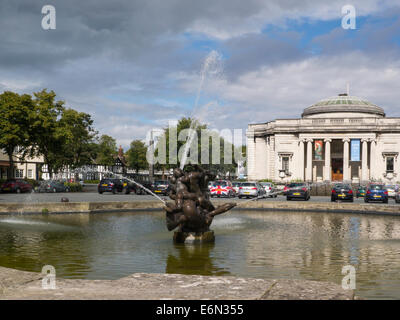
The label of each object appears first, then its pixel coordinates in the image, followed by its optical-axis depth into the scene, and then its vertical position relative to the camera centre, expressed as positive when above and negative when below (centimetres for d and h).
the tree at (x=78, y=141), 7094 +562
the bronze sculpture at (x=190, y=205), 1377 -91
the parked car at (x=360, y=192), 4769 -181
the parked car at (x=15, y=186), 4831 -118
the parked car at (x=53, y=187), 5178 -140
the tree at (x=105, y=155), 10494 +456
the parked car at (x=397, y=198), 3738 -184
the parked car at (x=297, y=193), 3828 -149
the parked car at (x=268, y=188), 4916 -142
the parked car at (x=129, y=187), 5038 -134
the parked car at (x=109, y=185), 5012 -113
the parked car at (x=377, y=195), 3669 -158
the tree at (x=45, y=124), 5381 +580
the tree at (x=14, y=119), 5063 +612
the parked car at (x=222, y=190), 4258 -140
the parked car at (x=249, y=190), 4128 -135
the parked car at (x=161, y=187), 4566 -122
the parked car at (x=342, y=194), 3575 -147
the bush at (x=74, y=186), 5402 -141
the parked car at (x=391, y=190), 4661 -154
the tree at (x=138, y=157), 12456 +472
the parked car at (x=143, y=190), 4823 -136
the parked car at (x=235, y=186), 4828 -121
